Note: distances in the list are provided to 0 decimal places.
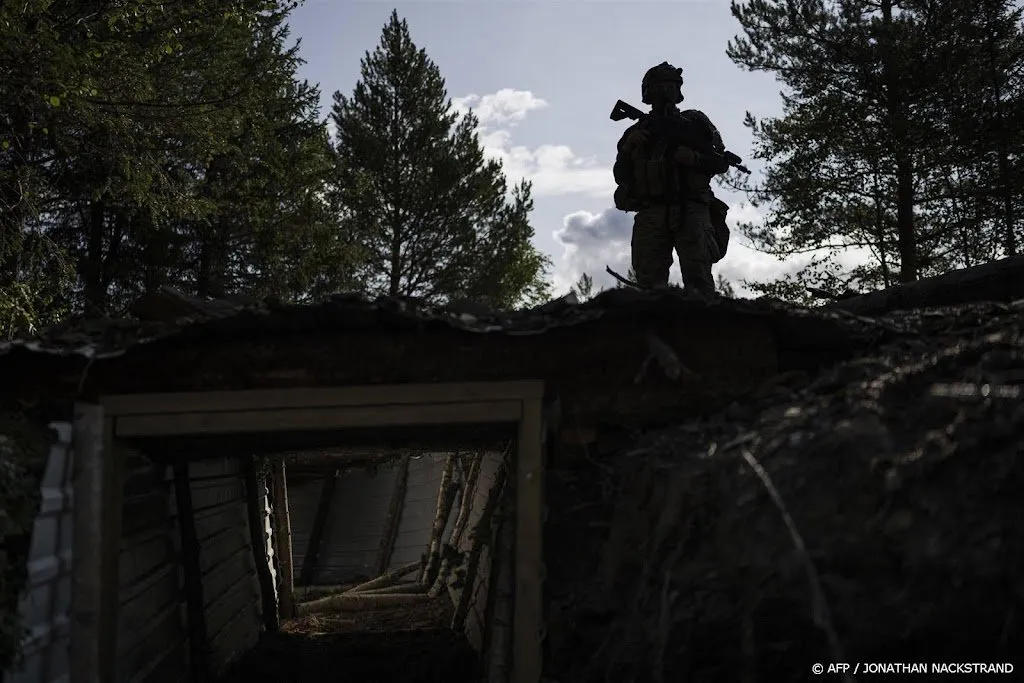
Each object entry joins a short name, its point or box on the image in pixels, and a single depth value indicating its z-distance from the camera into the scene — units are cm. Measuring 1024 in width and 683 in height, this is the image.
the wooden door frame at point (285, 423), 498
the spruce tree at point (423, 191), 2120
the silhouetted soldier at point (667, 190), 752
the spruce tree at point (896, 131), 1405
